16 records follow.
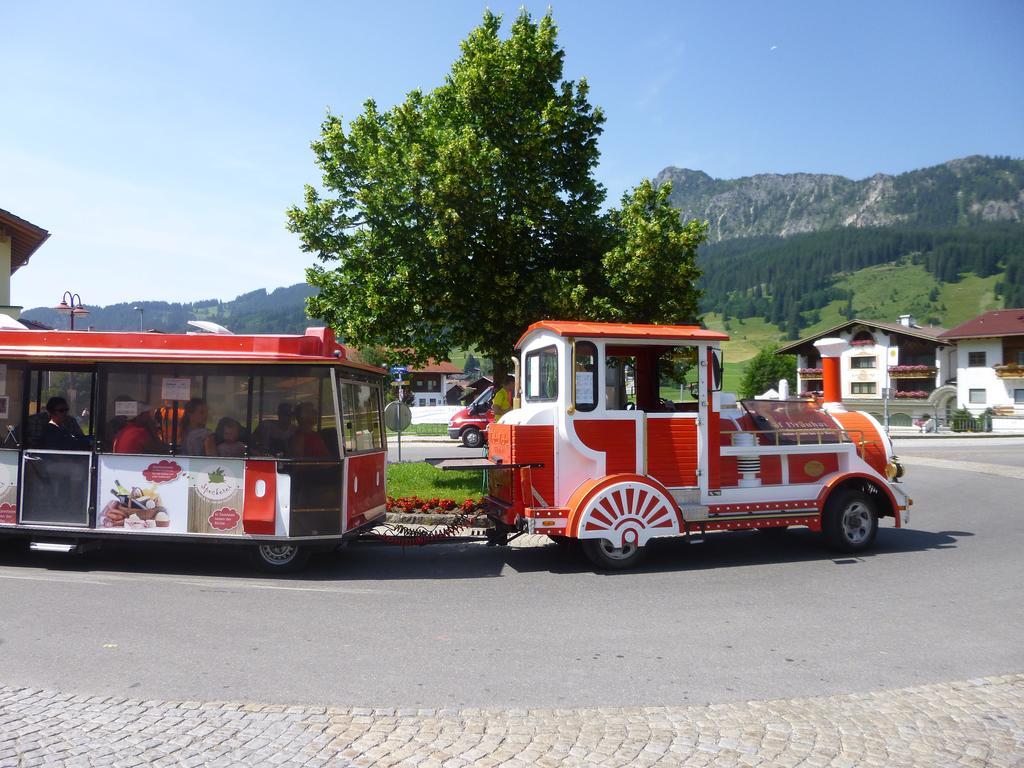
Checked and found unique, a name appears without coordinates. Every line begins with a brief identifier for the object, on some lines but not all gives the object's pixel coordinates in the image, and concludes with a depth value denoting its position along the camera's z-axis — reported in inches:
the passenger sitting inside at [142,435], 331.6
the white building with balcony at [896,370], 2444.6
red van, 1100.8
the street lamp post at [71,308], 754.2
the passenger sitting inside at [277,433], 324.8
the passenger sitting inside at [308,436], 325.4
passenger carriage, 323.9
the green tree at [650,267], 500.7
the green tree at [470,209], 504.1
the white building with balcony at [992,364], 2182.6
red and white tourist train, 327.9
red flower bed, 426.6
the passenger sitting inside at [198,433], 328.5
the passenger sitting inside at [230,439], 326.3
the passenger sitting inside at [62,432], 335.0
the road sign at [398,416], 515.2
